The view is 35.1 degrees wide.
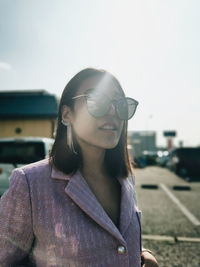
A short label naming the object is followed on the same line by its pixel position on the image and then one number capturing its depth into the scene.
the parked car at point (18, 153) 6.54
